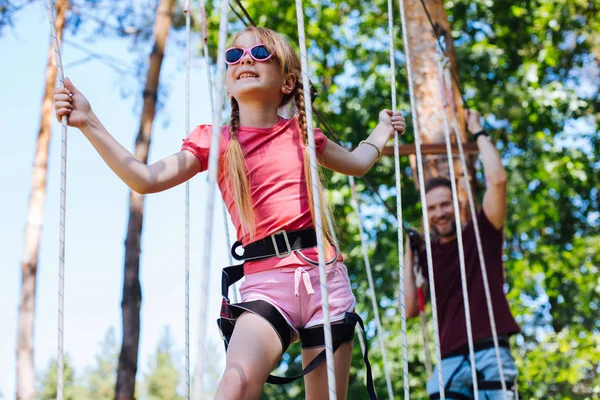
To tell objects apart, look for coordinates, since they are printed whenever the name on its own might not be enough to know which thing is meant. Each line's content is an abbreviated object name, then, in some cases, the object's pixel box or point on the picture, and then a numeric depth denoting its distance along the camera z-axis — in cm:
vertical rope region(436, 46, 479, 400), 261
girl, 159
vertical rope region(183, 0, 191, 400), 189
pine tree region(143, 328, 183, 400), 3916
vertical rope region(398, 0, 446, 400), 199
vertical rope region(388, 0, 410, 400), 178
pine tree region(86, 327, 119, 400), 3709
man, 291
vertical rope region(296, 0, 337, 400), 139
